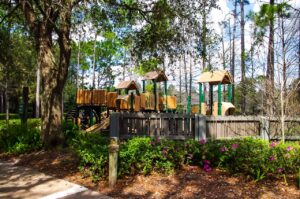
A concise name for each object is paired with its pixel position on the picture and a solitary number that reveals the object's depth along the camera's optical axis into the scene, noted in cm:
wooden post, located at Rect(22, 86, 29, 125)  1294
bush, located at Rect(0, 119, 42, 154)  1000
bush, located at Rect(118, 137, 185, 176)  653
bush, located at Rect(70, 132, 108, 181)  645
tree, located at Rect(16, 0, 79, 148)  966
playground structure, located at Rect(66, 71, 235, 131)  1517
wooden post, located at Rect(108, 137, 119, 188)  604
